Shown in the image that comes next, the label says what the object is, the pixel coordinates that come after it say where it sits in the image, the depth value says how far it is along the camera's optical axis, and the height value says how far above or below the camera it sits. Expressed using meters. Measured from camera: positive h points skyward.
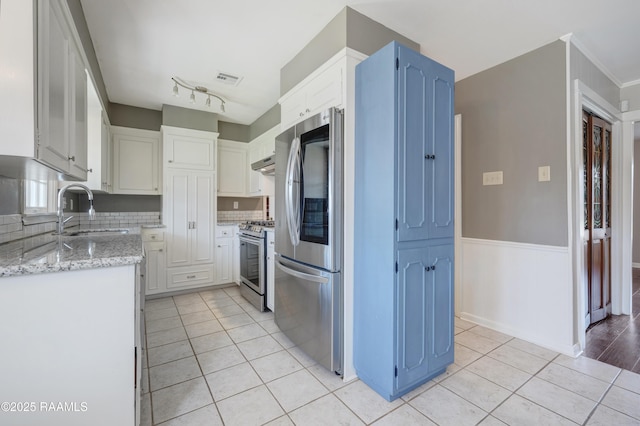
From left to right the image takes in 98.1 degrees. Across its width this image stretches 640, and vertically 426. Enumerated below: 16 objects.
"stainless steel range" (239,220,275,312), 3.11 -0.59
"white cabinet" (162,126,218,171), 3.77 +0.92
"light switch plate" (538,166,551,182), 2.31 +0.34
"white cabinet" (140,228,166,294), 3.61 -0.61
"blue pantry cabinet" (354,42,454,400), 1.66 -0.04
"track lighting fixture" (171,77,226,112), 3.13 +1.50
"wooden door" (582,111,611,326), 2.59 -0.02
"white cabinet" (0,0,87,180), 1.09 +0.56
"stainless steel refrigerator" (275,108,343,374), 1.90 -0.17
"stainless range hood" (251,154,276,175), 3.34 +0.62
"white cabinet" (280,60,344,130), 1.99 +0.97
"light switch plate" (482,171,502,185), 2.61 +0.34
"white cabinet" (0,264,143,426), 1.05 -0.54
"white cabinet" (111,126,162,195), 3.75 +0.73
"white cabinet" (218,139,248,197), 4.41 +0.74
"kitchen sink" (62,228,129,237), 2.54 -0.18
